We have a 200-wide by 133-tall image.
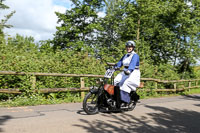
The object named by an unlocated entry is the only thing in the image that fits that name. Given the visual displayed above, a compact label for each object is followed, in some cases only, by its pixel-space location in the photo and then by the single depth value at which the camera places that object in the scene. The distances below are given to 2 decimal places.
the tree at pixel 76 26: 27.00
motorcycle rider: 6.48
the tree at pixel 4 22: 28.09
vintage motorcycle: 6.23
